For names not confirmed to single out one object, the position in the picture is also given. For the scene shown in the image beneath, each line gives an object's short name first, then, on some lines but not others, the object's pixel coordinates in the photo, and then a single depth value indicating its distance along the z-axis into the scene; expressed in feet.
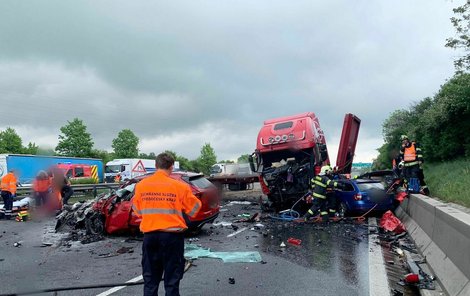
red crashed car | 29.66
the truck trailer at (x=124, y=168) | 112.78
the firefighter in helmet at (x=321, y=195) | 36.27
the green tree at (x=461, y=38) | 51.99
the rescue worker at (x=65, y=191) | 49.04
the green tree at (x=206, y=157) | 279.08
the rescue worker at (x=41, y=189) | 44.70
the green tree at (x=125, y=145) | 222.67
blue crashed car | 37.81
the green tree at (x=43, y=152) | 132.66
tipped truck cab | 42.98
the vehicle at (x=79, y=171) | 94.68
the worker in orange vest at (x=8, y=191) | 44.80
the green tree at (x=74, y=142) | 180.86
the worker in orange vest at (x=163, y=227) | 12.73
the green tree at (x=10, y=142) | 172.11
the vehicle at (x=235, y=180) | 61.52
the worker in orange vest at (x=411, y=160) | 35.32
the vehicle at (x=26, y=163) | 77.10
